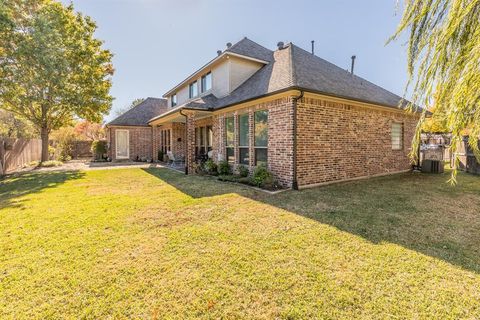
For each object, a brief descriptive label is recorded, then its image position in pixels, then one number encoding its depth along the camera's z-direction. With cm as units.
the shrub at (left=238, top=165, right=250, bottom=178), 925
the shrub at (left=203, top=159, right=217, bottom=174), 1091
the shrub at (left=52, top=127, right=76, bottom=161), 2002
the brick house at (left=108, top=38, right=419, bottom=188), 767
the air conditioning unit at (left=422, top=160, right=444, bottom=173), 1169
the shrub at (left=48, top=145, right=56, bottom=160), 1877
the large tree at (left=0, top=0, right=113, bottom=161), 1212
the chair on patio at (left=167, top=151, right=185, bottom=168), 1583
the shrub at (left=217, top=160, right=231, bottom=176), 1025
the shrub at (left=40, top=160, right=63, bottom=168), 1479
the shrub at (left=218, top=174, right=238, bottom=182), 898
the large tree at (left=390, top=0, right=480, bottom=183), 249
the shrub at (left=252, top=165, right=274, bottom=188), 777
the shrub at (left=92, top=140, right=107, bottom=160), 1931
